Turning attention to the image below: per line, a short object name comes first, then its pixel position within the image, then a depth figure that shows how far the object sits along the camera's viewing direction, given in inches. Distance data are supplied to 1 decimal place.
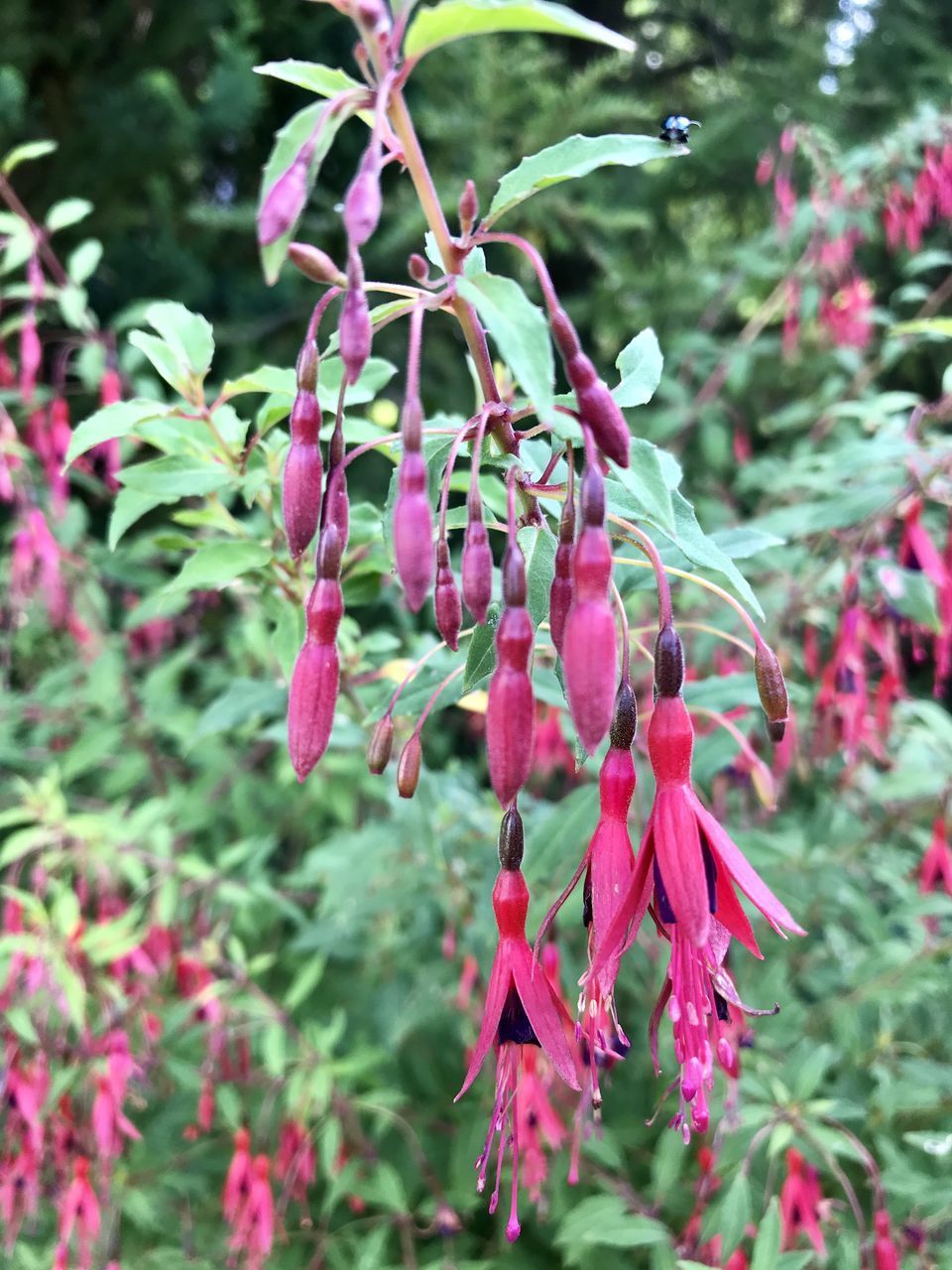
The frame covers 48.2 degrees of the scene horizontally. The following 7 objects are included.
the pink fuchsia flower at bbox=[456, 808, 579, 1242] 6.6
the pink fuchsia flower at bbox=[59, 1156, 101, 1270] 13.8
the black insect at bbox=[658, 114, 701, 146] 6.4
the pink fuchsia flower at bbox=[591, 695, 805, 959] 6.2
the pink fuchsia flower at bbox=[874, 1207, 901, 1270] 10.6
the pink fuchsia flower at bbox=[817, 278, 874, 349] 24.7
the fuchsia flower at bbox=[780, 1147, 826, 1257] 11.7
